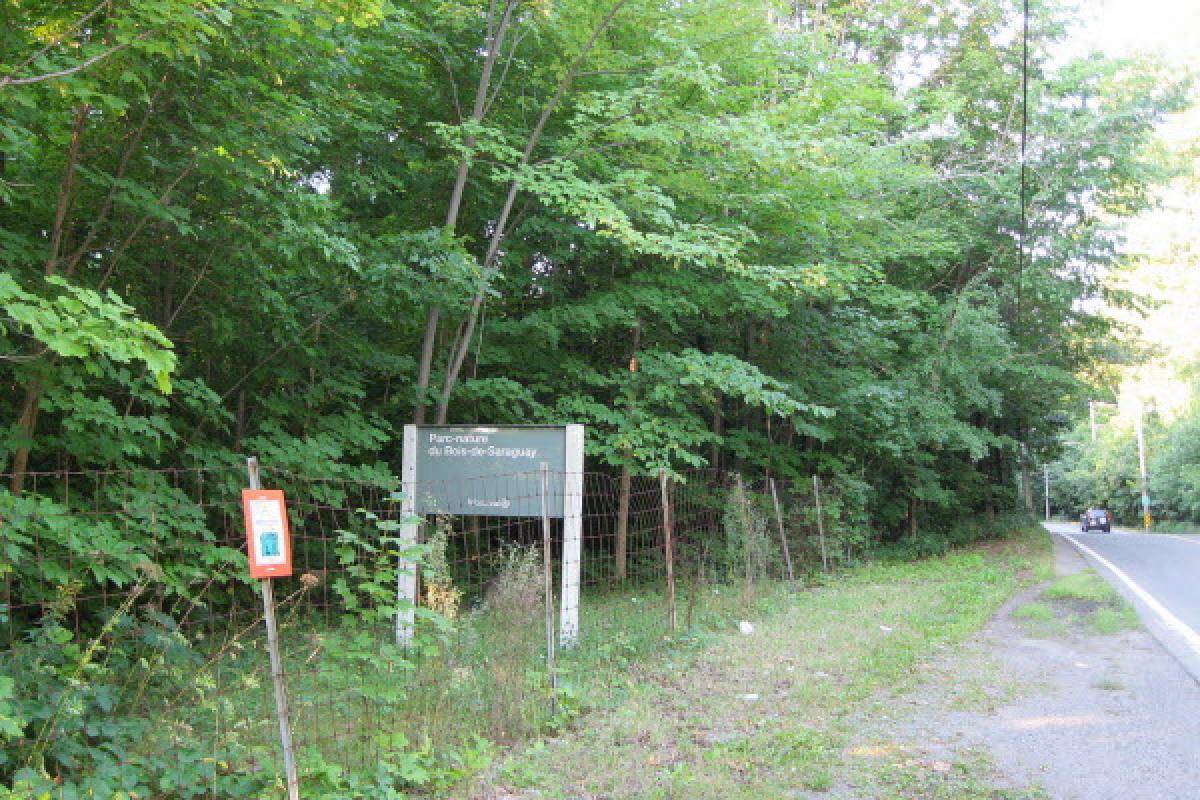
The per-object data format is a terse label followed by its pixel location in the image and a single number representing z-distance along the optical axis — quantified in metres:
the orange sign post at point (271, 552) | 3.76
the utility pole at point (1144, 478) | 50.38
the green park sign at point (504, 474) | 7.32
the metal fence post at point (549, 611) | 5.67
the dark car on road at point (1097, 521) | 44.66
